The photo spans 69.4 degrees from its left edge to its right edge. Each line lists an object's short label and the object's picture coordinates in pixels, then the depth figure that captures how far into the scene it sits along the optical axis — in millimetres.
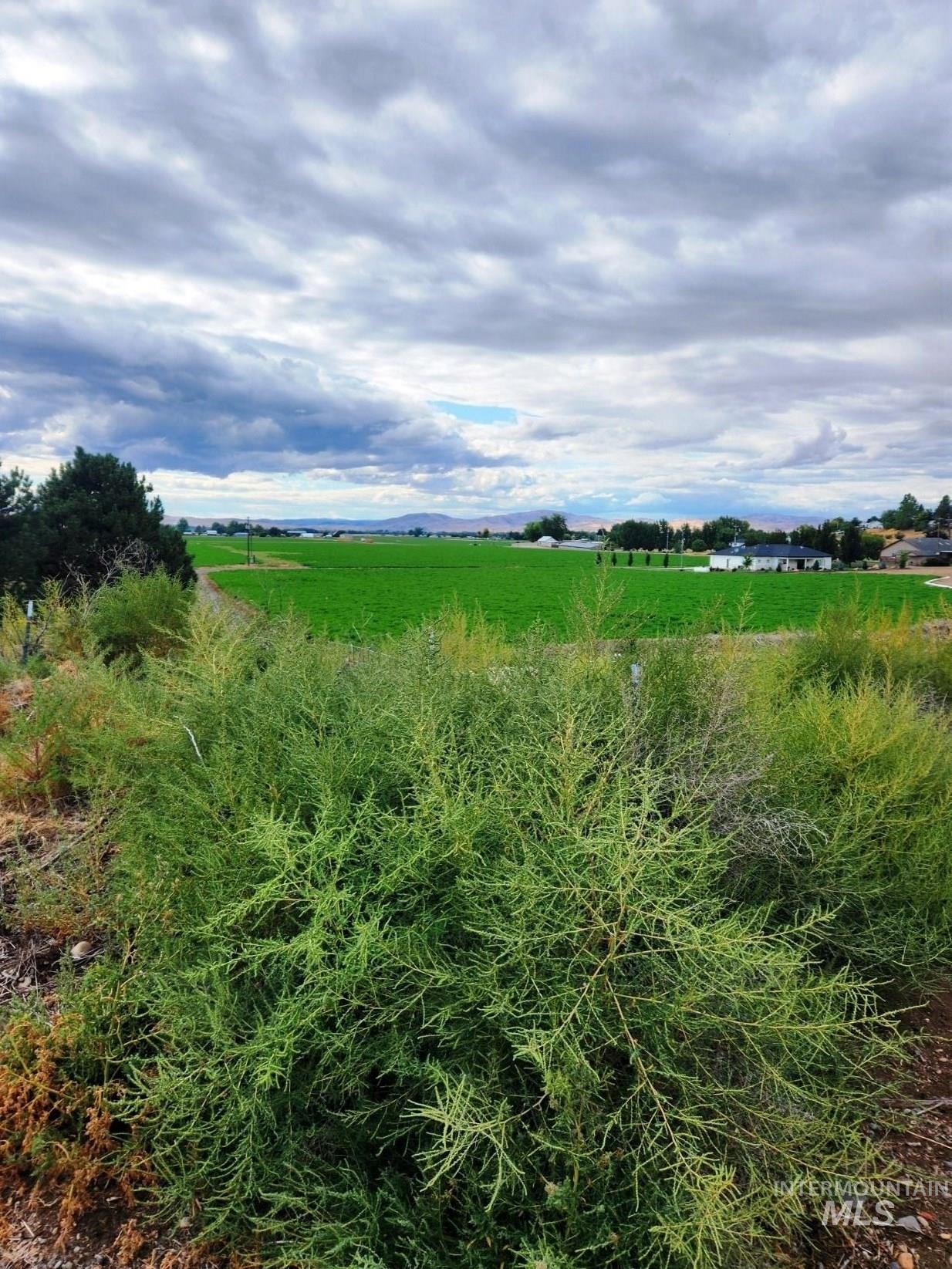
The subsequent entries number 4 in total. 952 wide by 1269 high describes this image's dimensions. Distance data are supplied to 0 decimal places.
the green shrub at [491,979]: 1927
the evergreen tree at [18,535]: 23750
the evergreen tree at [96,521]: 25594
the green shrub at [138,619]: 10594
